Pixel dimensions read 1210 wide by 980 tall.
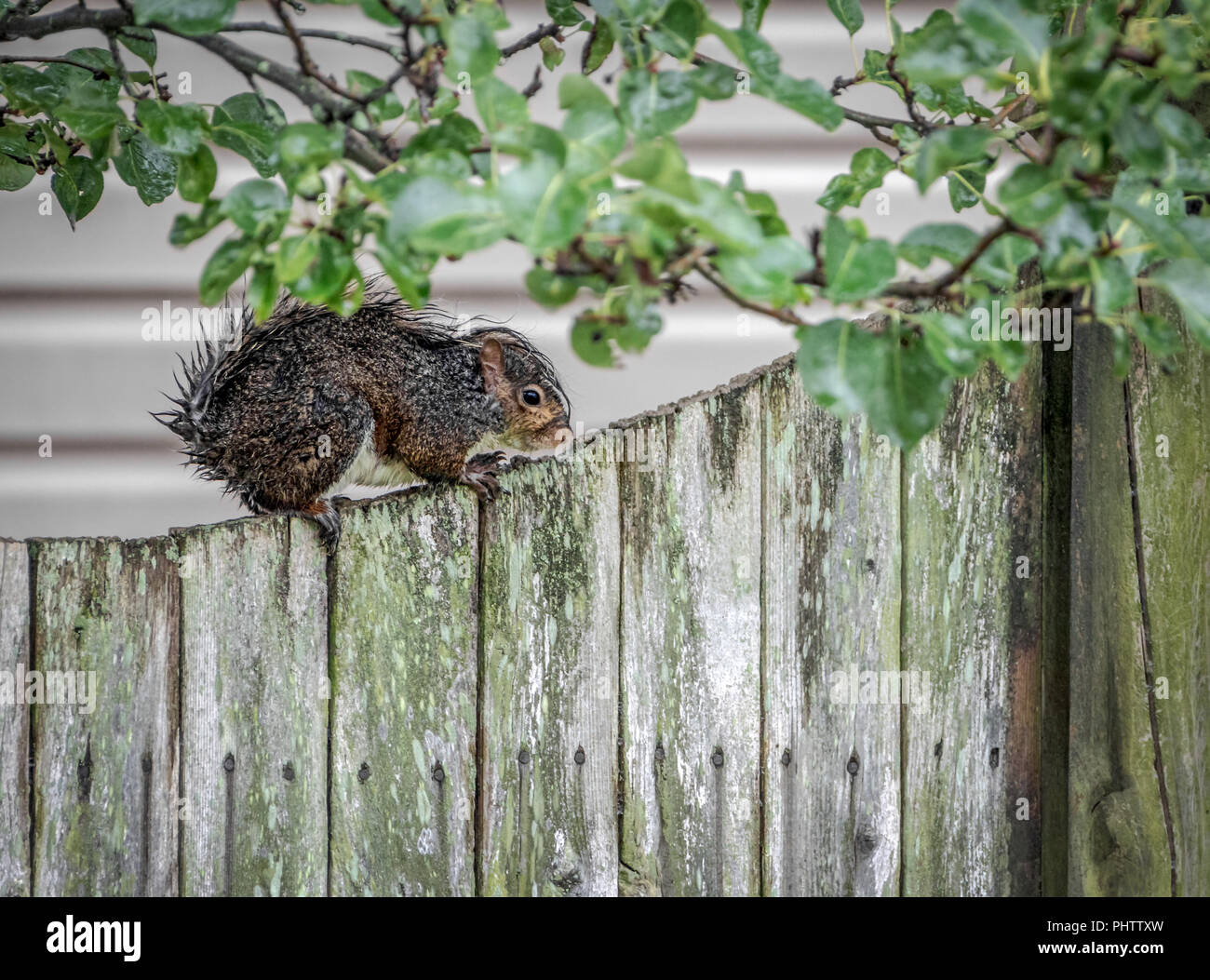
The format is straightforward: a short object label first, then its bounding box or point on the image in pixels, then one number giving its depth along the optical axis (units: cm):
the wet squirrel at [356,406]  314
